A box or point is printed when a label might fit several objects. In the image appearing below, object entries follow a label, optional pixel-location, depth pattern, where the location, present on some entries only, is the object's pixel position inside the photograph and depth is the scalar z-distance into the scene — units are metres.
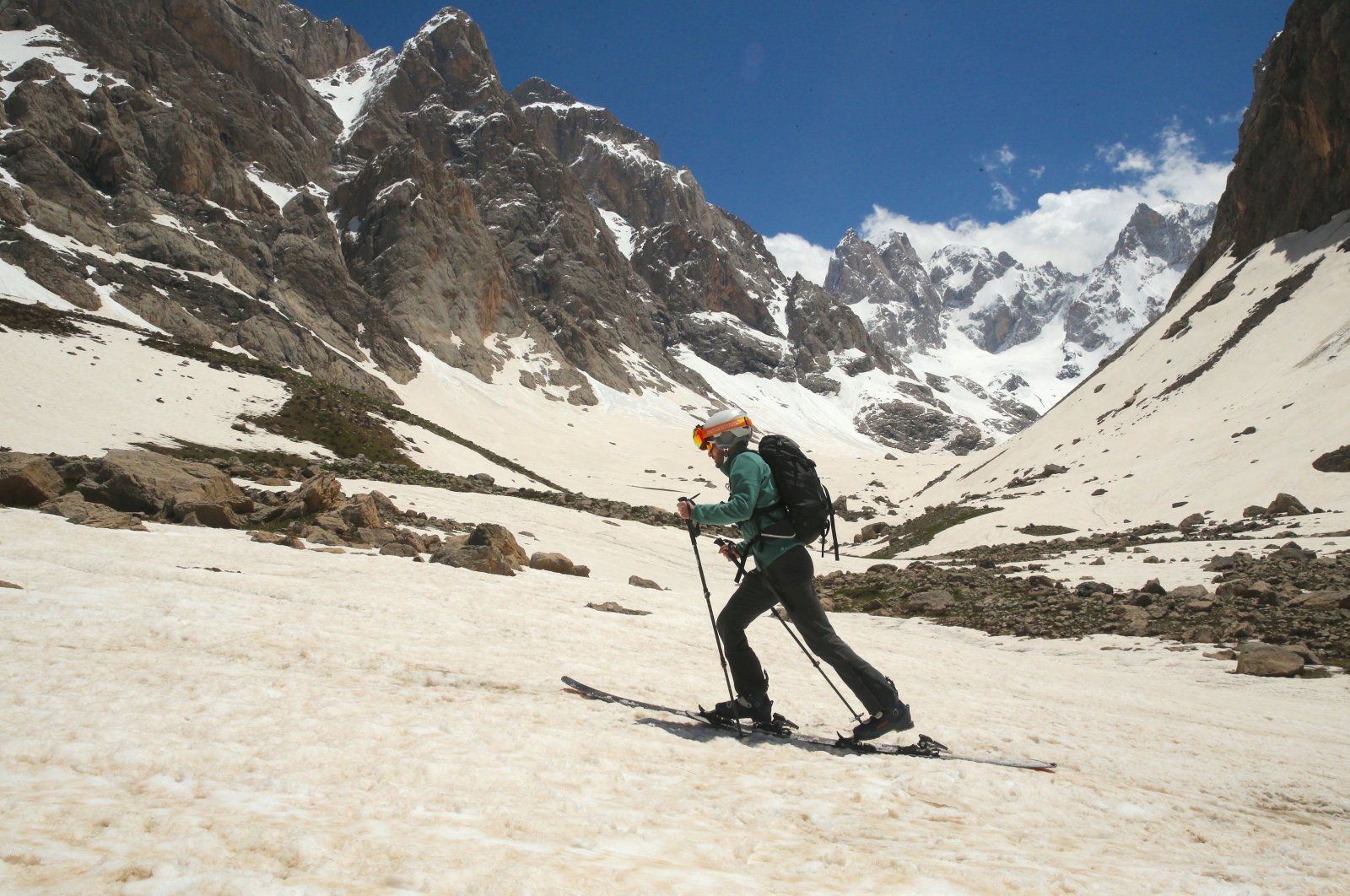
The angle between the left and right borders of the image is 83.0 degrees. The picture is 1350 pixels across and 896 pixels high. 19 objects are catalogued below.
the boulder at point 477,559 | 14.57
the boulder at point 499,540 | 16.05
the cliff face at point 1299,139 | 60.19
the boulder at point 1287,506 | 26.69
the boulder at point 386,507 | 20.56
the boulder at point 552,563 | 17.95
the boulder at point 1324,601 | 13.91
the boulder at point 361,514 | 17.39
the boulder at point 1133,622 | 15.02
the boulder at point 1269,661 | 11.25
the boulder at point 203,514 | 14.84
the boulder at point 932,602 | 20.02
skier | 7.10
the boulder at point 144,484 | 15.20
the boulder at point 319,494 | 17.56
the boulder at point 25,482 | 13.49
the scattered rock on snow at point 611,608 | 13.34
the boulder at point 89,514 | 12.74
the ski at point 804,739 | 6.77
